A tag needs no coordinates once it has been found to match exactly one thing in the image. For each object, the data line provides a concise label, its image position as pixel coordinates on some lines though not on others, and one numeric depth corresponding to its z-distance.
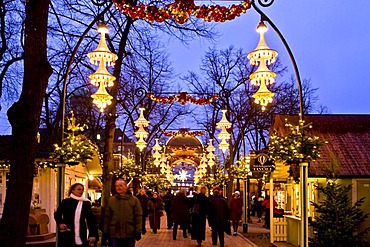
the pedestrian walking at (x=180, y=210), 20.61
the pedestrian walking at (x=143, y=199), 23.80
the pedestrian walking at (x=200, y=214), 17.52
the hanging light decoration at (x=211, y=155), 40.79
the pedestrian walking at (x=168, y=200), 28.64
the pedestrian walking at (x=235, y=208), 23.46
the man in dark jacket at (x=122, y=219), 9.89
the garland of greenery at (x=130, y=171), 29.75
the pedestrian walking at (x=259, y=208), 36.96
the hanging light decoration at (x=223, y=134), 27.70
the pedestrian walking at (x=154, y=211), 23.98
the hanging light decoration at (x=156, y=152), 39.72
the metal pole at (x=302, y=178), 13.06
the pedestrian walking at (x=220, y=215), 16.91
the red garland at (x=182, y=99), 25.42
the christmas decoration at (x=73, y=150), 14.11
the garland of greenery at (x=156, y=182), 40.39
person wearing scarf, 9.64
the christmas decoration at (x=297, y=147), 13.56
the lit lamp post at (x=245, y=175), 25.03
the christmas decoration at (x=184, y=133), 37.46
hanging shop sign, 17.55
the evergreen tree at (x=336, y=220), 13.90
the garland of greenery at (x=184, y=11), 12.38
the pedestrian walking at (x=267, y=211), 26.14
